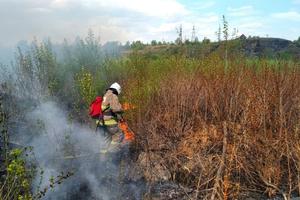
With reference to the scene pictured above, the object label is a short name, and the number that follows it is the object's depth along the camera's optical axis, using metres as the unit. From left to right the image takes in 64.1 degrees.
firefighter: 5.24
